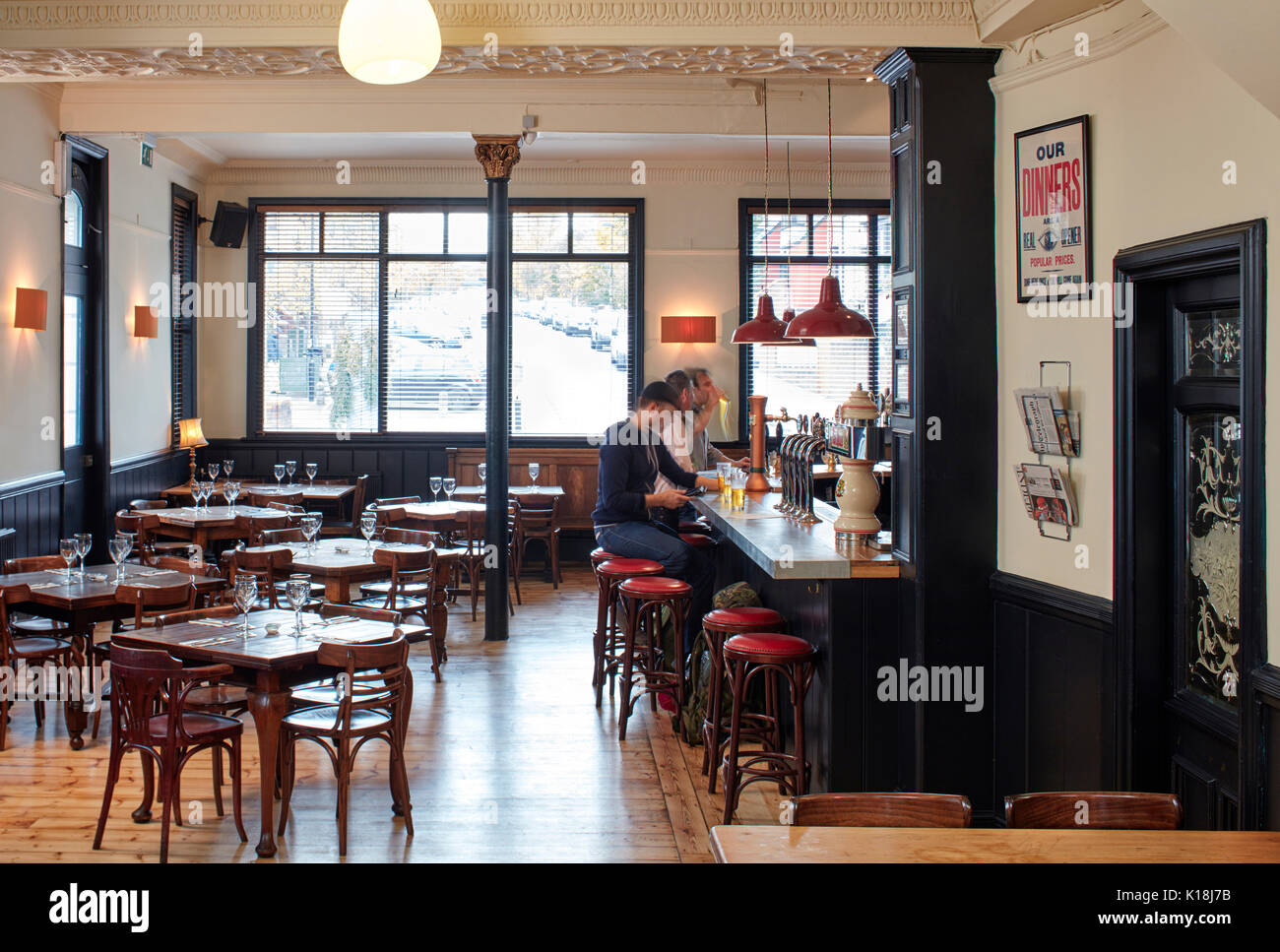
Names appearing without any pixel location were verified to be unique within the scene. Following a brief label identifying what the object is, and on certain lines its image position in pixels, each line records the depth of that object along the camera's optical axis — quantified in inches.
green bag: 233.8
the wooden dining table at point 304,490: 389.7
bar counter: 188.7
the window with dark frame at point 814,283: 470.3
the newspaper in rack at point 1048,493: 169.3
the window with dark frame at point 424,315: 468.8
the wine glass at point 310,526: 275.0
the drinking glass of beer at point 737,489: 262.2
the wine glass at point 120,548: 229.8
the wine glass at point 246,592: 183.2
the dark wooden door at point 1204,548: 139.9
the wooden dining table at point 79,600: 220.7
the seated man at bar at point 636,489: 264.7
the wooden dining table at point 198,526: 319.0
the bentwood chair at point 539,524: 411.5
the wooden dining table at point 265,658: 170.9
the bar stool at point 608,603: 253.3
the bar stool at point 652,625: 235.0
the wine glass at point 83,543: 233.9
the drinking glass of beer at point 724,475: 273.9
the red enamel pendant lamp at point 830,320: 255.3
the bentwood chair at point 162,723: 165.0
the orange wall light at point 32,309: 304.7
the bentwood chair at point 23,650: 222.1
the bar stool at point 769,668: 184.9
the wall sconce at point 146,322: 389.7
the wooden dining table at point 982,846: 91.0
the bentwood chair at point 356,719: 171.3
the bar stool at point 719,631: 200.5
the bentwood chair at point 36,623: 240.8
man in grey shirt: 343.6
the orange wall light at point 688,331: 464.1
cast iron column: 318.0
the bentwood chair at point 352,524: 417.1
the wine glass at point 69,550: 231.8
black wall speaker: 457.1
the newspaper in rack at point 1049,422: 169.5
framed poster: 167.0
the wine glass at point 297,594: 184.1
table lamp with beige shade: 423.2
